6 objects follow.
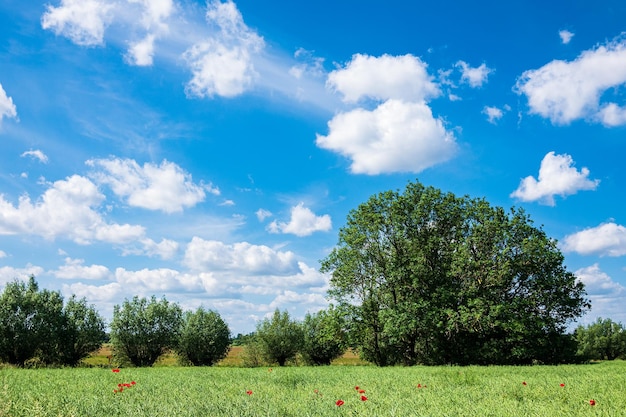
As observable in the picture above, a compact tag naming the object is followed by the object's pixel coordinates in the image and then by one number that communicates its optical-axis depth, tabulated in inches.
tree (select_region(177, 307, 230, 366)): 2154.3
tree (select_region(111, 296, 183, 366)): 1977.1
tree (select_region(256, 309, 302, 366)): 2278.5
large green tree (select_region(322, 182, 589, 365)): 1389.0
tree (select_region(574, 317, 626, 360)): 3366.1
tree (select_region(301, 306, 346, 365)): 2273.6
